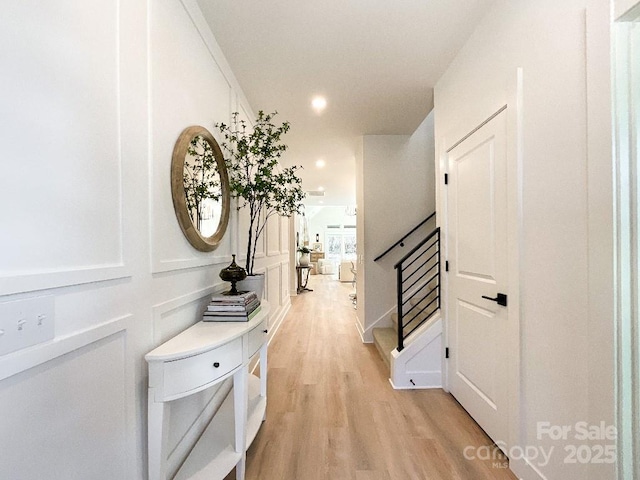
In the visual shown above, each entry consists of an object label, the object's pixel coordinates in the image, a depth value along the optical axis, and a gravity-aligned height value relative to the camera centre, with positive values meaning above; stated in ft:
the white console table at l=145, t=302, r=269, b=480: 3.71 -1.98
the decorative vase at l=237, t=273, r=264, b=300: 6.50 -1.01
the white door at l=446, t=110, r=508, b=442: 5.61 -0.81
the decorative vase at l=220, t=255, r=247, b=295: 5.71 -0.71
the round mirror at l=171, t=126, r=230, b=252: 4.86 +0.99
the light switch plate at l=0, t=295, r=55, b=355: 2.19 -0.66
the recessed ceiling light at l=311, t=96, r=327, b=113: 9.34 +4.47
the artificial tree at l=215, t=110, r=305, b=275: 6.67 +1.57
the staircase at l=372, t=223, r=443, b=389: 8.09 -3.33
